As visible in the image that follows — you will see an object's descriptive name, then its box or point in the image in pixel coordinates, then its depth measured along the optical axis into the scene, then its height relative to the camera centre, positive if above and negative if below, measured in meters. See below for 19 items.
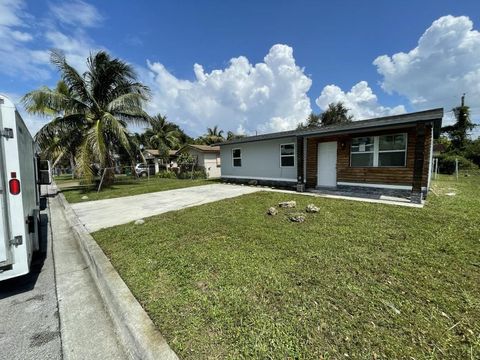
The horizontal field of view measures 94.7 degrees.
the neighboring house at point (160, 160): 27.80 +0.56
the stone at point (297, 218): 5.41 -1.35
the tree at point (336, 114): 26.31 +5.89
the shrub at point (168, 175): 21.16 -1.05
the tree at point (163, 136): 31.84 +4.33
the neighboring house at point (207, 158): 21.80 +0.61
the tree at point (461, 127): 23.64 +3.68
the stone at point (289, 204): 6.76 -1.26
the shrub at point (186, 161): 21.92 +0.33
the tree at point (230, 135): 42.95 +5.65
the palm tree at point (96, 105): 11.57 +3.32
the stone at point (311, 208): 6.24 -1.30
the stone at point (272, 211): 6.07 -1.33
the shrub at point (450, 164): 20.53 -0.23
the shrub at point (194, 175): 20.09 -0.98
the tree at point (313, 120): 28.16 +5.49
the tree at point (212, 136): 37.28 +4.98
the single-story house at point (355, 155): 7.44 +0.35
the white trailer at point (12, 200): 2.71 -0.43
